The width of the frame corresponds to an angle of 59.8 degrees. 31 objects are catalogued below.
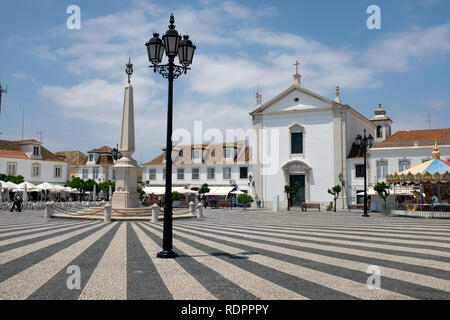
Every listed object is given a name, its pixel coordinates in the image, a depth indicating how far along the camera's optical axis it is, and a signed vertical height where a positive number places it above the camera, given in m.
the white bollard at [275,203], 34.53 -0.94
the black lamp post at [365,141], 25.10 +3.71
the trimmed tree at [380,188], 29.95 +0.36
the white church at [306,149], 40.97 +4.70
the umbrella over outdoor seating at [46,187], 38.28 +0.44
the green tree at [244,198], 40.38 -0.61
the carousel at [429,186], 23.26 +0.48
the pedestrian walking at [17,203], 31.27 -0.94
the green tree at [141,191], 50.27 +0.03
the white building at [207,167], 52.06 +3.47
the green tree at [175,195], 43.95 -0.35
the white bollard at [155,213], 20.04 -1.08
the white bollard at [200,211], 24.03 -1.17
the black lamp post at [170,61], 8.66 +3.07
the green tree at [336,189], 37.66 +0.29
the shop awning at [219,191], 50.47 +0.14
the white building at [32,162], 57.39 +4.43
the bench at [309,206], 35.00 -1.21
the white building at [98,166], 64.94 +4.24
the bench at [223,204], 44.44 -1.36
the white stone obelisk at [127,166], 23.39 +1.52
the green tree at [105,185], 53.03 +0.89
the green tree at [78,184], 48.16 +0.93
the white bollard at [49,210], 22.76 -1.09
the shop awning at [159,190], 46.58 +0.23
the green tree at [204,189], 45.91 +0.35
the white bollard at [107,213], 19.73 -1.08
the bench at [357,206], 35.06 -1.21
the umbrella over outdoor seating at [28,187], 36.70 +0.42
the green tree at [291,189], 38.88 +0.33
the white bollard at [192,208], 24.62 -1.01
